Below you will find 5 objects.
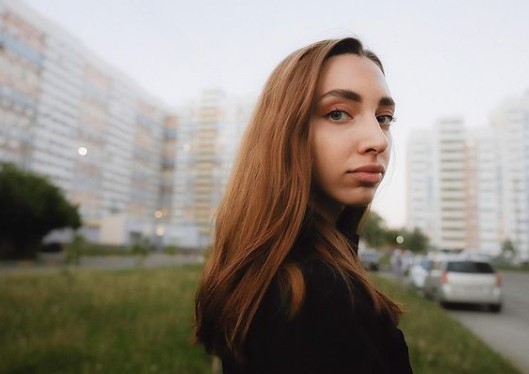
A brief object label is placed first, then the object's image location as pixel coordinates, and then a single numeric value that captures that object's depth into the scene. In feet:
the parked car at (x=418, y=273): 58.70
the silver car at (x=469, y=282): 39.42
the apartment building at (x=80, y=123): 228.43
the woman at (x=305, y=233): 2.49
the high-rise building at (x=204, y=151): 342.40
